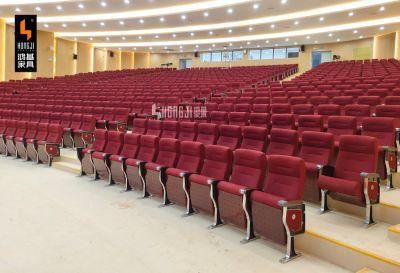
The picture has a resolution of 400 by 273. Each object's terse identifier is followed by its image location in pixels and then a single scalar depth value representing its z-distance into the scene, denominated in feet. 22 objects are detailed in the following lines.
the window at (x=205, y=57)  71.87
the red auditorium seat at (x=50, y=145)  17.85
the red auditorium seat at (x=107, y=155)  14.24
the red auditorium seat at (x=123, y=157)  13.47
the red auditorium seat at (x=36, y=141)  18.58
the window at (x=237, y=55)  68.18
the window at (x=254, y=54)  66.41
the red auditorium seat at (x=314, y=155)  9.77
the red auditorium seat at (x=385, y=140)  9.93
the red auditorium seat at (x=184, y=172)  10.73
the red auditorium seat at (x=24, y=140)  19.31
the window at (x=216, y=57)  70.49
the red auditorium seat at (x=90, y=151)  15.22
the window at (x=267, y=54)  65.10
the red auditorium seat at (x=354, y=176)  8.41
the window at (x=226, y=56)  69.31
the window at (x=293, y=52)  62.36
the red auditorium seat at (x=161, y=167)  11.68
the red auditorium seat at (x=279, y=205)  7.70
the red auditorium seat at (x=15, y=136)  20.08
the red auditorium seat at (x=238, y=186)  8.97
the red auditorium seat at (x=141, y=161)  12.59
